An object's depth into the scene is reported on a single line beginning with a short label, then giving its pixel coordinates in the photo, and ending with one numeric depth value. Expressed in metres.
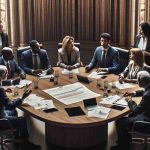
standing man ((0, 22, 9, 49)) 7.85
